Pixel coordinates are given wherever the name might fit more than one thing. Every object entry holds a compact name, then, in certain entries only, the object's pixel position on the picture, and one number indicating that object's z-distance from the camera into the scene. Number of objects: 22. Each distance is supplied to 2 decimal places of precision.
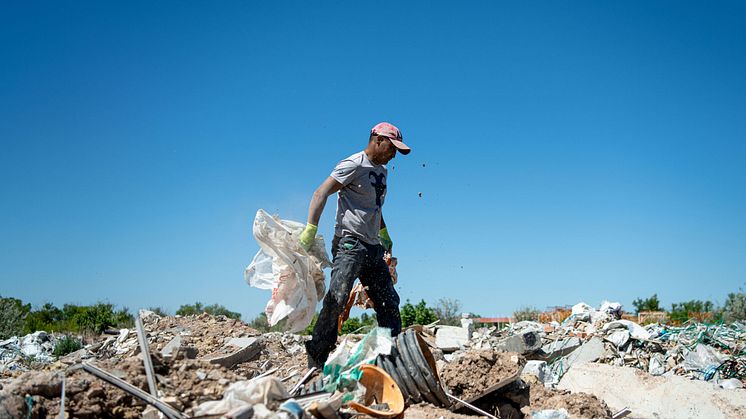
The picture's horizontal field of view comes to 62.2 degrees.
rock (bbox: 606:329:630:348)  9.02
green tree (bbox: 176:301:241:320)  18.95
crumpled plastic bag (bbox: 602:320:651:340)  9.08
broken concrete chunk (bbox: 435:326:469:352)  9.52
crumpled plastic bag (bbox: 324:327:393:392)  3.79
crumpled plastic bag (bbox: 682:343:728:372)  8.20
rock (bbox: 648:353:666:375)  8.32
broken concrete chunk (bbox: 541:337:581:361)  8.87
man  4.82
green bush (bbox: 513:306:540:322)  15.30
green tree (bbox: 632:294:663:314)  22.02
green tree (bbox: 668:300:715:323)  19.38
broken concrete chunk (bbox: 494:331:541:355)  8.65
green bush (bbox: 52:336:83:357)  11.29
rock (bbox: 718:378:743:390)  7.53
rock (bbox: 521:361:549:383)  7.05
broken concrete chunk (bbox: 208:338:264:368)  7.48
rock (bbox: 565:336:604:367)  8.73
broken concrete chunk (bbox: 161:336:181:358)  3.71
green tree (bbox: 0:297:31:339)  14.35
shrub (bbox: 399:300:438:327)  14.54
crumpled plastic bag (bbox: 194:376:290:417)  2.98
